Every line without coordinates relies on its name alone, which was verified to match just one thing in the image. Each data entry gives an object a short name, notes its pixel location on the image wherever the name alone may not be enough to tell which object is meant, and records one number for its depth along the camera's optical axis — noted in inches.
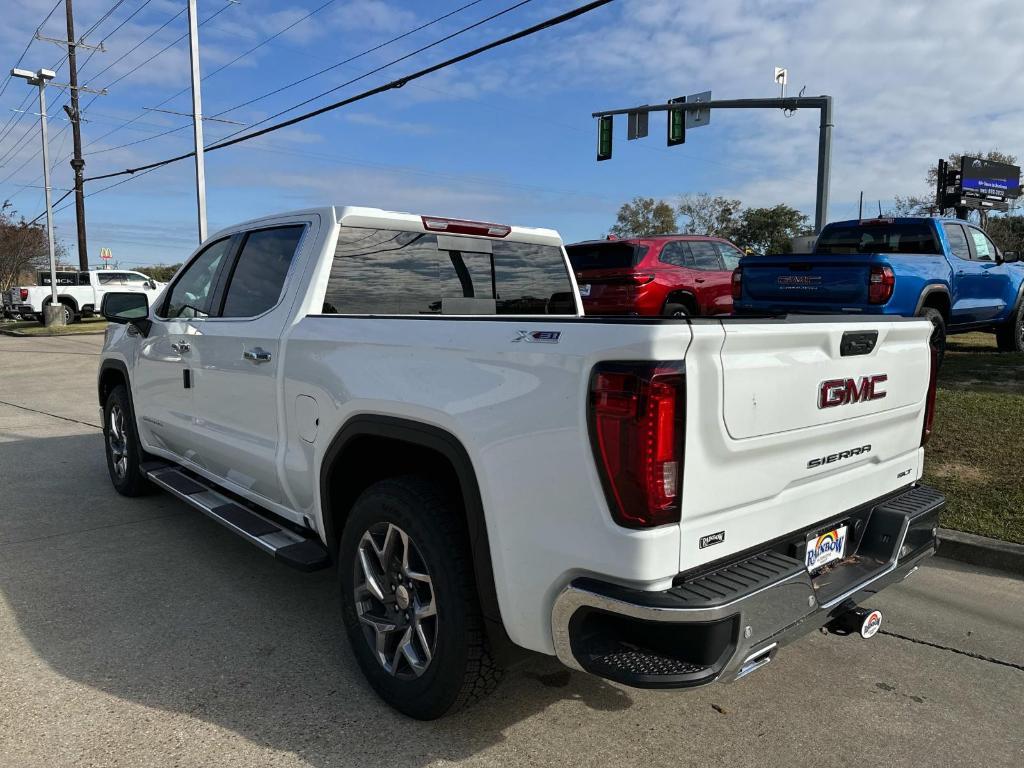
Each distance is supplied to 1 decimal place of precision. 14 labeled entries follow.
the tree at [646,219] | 2437.3
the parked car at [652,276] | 427.8
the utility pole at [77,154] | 1226.6
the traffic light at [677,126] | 762.1
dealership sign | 1535.4
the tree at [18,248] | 1760.6
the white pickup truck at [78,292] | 1155.9
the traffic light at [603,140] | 819.4
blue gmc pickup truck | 322.3
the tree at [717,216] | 2333.9
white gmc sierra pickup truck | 82.7
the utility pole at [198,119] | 694.1
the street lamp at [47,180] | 1059.3
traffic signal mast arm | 666.8
